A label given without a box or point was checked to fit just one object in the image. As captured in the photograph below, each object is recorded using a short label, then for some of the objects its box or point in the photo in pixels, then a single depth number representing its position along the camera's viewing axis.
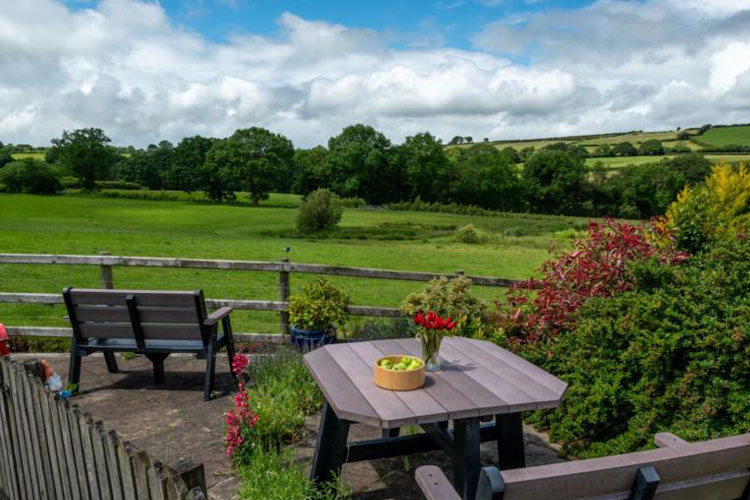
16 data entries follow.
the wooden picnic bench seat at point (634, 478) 1.74
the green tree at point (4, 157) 52.99
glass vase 3.60
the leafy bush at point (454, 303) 6.68
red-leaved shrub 6.03
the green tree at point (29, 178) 47.47
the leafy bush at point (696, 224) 6.73
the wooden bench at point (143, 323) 5.42
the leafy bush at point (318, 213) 39.19
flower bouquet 3.47
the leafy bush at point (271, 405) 4.10
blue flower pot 6.81
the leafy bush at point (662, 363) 4.07
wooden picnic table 3.07
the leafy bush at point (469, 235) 37.75
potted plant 6.88
